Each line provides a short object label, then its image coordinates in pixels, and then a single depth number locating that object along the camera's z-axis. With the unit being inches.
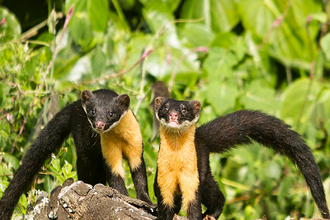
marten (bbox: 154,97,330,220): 335.9
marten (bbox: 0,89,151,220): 383.9
